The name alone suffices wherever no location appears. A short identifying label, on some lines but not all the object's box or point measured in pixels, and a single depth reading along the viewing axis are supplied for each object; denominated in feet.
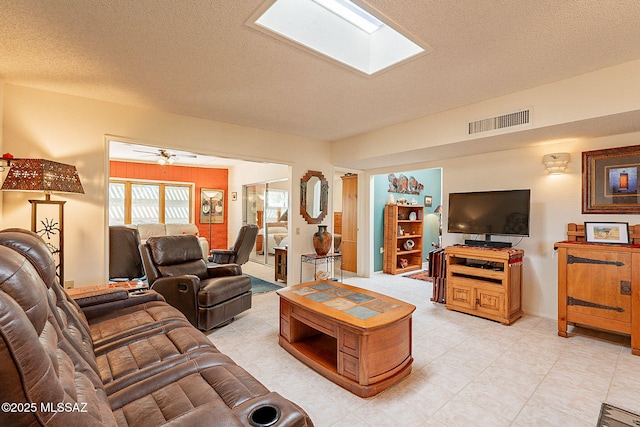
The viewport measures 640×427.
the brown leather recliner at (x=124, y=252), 14.94
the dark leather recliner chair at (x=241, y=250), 17.74
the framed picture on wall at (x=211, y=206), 27.35
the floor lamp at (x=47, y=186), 8.13
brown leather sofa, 2.24
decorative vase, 16.22
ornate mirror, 16.38
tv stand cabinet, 11.16
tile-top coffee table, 6.75
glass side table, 15.99
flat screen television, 11.64
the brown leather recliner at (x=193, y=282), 10.10
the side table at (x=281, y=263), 17.17
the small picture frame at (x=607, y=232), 9.52
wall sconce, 11.05
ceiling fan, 18.17
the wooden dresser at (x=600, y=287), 8.86
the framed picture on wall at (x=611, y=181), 9.98
